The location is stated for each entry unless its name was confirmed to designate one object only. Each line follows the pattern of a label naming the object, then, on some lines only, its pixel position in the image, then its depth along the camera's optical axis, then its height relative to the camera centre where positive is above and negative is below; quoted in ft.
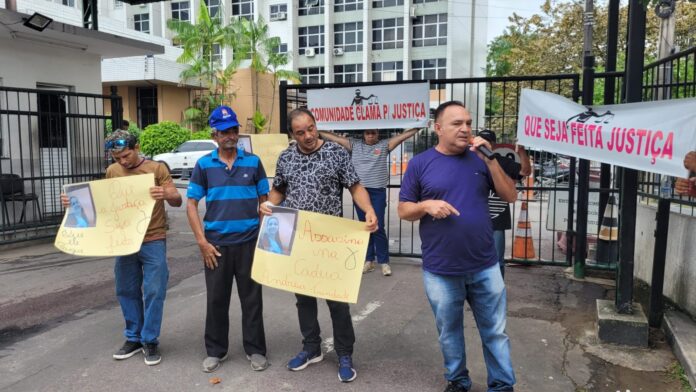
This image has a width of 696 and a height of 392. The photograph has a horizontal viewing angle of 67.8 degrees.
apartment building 127.44 +27.95
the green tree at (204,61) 89.04 +13.88
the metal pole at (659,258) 14.82 -3.31
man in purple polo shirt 10.18 -1.81
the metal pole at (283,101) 24.19 +1.78
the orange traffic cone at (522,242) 25.11 -4.98
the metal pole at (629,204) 14.11 -1.72
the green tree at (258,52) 94.17 +16.29
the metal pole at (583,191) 19.19 -1.92
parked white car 68.85 -2.05
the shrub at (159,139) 78.07 -0.05
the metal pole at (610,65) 20.03 +3.17
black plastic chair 28.22 -3.11
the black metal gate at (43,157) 29.09 -1.23
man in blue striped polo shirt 12.35 -2.07
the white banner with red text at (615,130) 12.48 +0.29
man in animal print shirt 11.93 -0.99
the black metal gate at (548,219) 20.99 -3.70
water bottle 15.96 -1.40
